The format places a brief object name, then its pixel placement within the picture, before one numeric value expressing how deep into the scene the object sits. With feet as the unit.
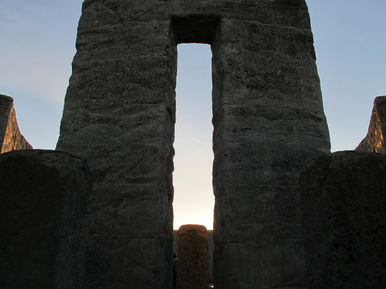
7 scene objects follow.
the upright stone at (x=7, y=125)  24.97
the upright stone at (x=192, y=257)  23.53
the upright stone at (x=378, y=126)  21.48
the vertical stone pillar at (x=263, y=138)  8.45
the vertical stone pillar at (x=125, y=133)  8.45
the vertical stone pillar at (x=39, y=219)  4.22
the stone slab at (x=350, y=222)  4.17
